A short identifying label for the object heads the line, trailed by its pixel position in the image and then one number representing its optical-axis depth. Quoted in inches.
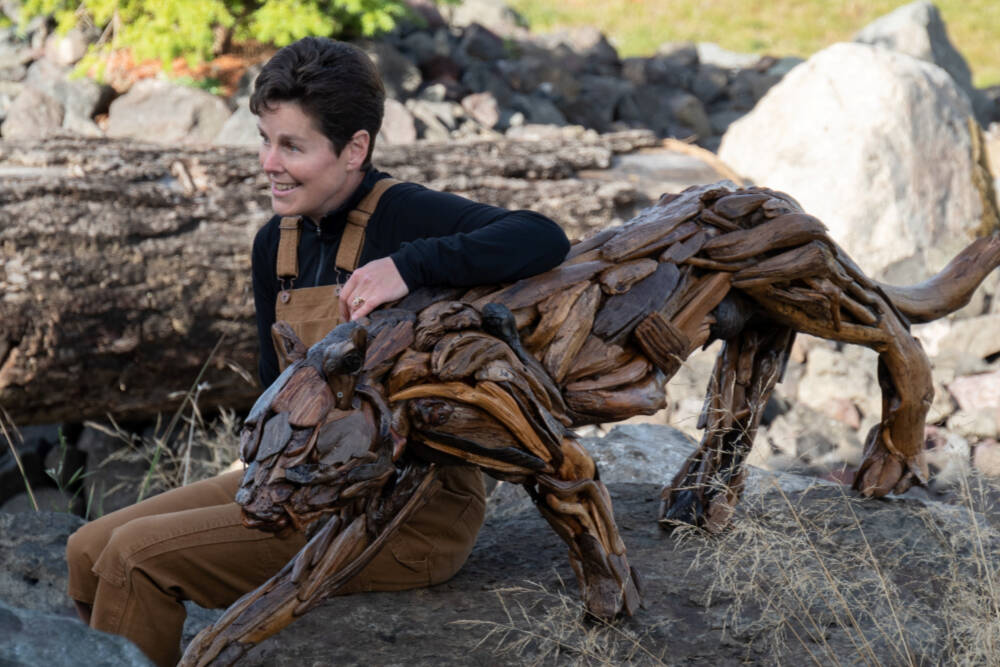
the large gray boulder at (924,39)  450.0
